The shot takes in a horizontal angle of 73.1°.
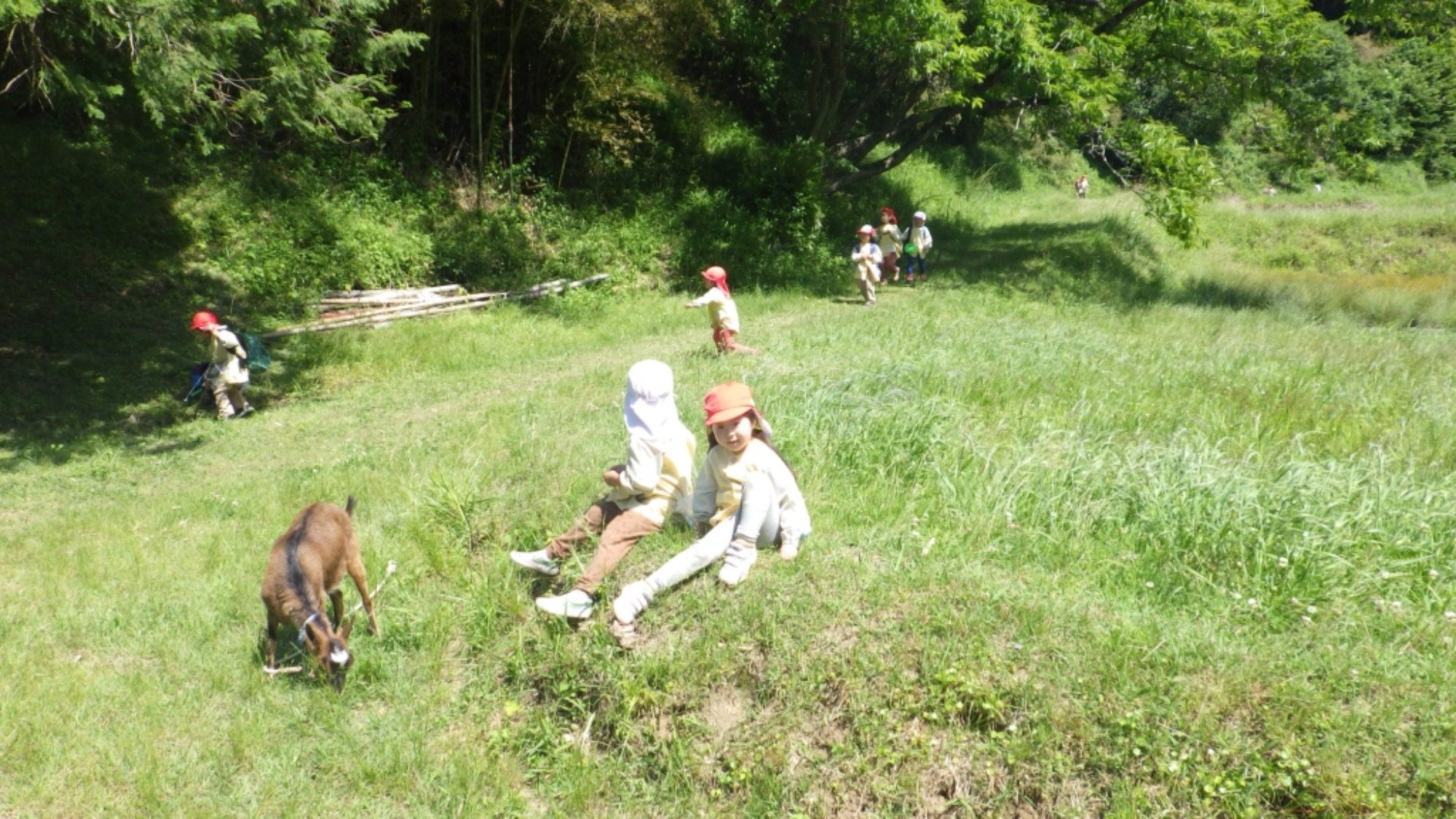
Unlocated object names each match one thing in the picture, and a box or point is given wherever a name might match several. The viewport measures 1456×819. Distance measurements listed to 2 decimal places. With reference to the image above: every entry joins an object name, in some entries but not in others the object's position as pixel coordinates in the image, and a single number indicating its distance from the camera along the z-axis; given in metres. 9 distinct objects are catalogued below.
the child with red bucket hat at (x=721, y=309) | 11.41
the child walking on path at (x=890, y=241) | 18.66
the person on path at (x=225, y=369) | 11.38
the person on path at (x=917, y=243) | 18.89
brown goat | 5.32
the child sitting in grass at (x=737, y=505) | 5.09
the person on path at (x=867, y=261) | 16.52
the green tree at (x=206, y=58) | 9.00
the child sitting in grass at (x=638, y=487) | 5.27
